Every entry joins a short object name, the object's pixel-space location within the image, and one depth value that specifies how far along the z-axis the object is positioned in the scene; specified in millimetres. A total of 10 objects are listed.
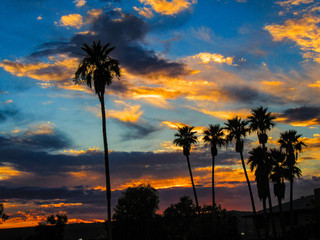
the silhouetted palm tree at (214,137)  75812
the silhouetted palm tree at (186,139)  79500
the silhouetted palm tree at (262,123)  67688
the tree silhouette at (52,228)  94688
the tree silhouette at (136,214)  85631
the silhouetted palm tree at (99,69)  39438
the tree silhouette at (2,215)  43031
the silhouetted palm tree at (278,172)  68750
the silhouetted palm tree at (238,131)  70812
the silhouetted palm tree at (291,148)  69562
